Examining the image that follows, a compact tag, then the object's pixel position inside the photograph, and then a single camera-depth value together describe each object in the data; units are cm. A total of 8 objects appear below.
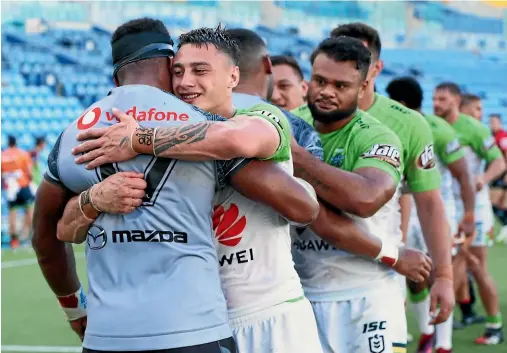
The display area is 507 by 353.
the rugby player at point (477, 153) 878
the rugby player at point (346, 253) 401
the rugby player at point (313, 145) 371
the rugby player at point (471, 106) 1152
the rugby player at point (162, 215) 278
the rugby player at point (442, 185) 698
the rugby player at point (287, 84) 594
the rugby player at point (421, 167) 428
